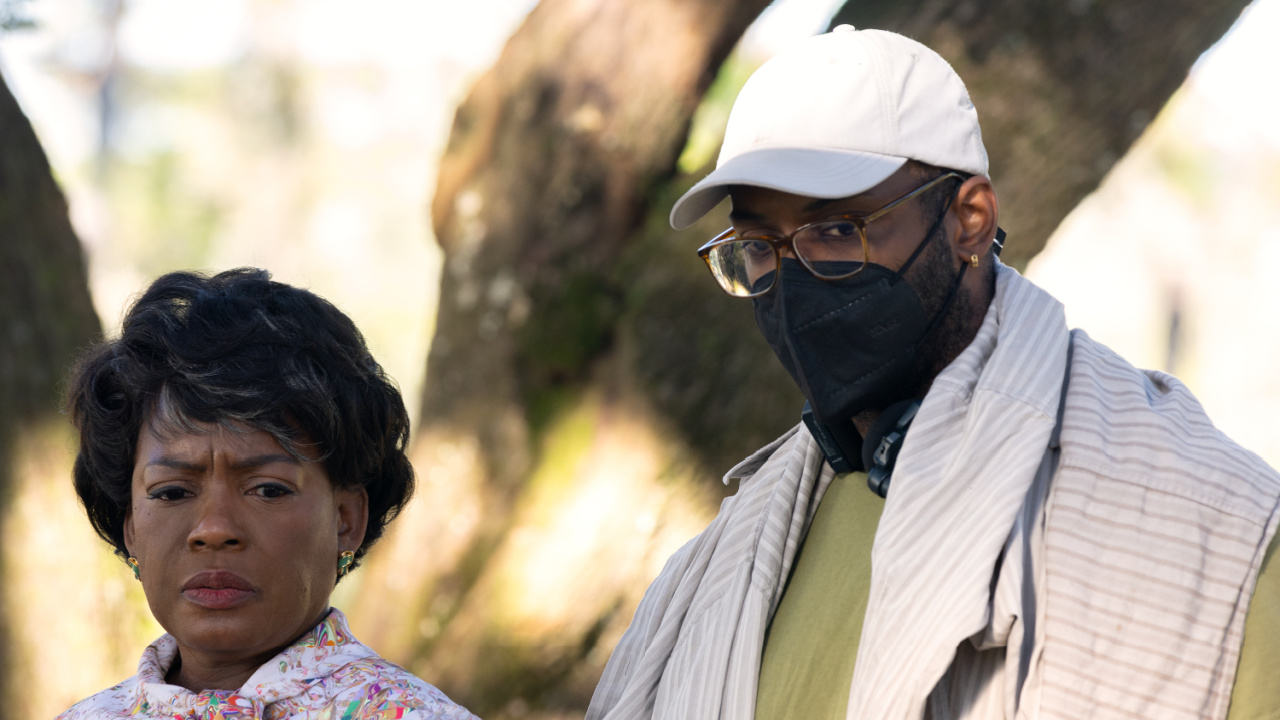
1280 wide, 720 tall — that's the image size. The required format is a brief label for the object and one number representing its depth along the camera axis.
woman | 2.29
